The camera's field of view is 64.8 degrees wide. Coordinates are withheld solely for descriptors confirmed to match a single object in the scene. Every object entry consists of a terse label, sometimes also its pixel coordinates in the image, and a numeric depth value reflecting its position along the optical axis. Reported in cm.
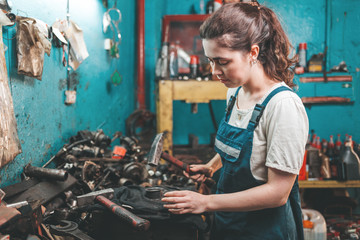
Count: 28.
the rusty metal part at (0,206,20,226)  107
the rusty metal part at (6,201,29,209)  130
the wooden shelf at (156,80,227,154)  380
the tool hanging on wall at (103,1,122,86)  362
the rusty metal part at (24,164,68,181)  176
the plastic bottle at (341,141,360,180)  373
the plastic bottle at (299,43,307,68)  477
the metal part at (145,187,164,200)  158
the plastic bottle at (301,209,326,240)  318
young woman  119
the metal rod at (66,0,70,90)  250
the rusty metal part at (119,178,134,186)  220
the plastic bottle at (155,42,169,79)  393
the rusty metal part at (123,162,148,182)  229
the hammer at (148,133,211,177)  181
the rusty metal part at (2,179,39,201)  155
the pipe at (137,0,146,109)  486
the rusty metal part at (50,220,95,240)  142
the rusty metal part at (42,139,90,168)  221
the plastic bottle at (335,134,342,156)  402
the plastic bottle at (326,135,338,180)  387
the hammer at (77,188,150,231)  127
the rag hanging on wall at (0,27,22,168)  153
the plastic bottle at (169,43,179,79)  405
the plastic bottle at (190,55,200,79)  392
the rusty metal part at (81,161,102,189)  213
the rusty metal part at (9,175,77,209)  159
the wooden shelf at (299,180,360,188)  380
